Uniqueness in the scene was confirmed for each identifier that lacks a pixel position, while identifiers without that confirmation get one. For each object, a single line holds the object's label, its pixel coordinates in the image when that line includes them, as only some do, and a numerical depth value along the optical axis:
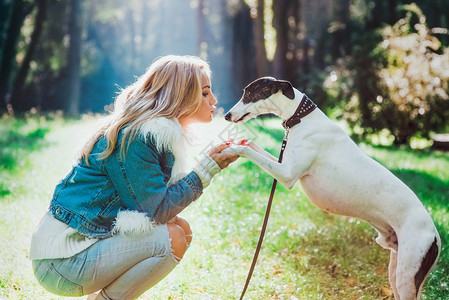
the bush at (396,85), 10.65
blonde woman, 2.50
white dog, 2.68
